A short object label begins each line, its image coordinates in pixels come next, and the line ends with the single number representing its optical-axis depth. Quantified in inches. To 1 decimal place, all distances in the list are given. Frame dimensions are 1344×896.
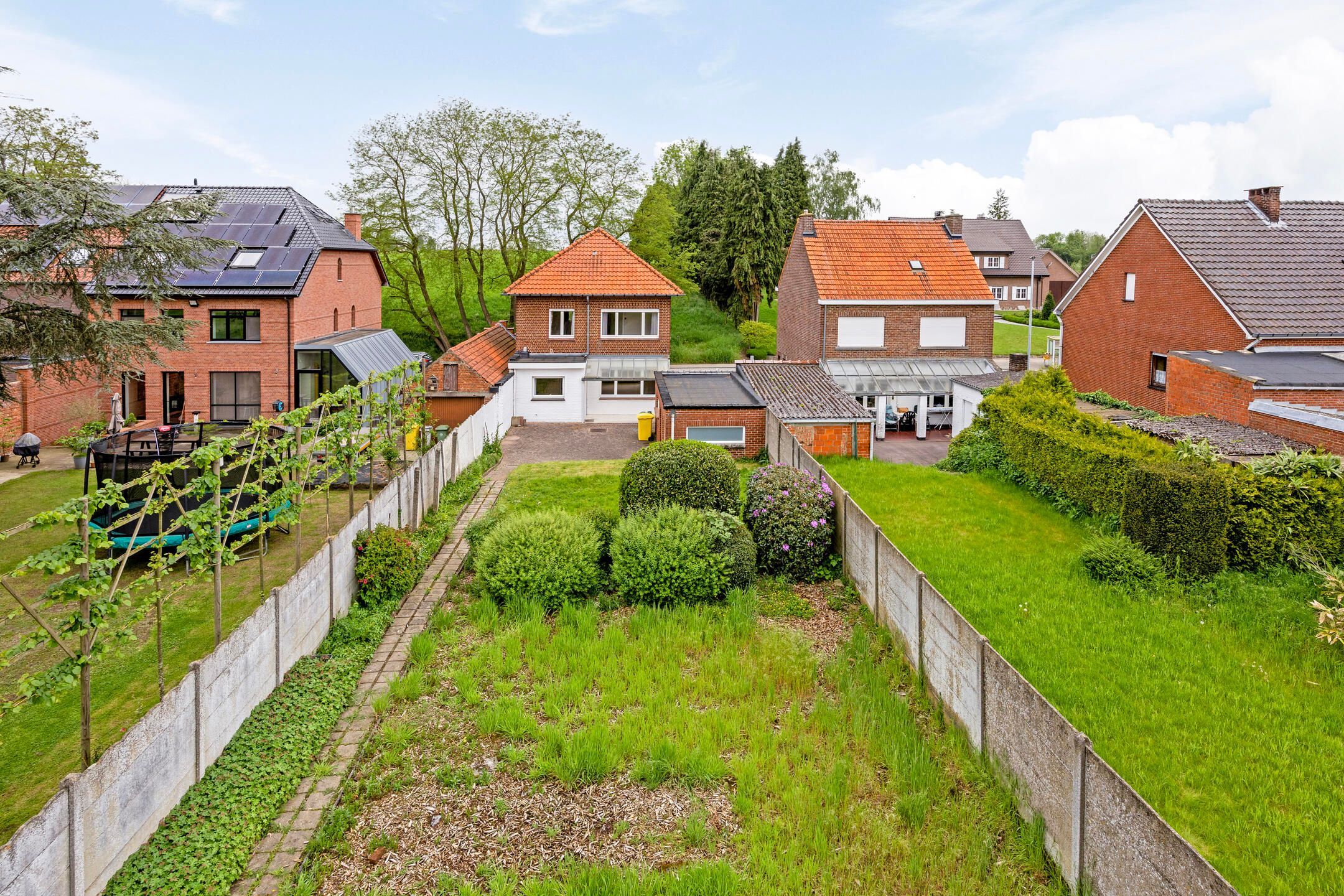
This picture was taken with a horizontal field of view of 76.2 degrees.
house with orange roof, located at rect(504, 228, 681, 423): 1228.5
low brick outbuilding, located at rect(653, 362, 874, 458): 919.7
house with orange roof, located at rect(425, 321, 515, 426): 1104.2
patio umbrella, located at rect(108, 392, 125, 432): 826.2
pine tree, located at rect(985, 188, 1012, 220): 4259.4
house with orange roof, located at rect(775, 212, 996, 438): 1232.2
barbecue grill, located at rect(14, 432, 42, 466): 827.4
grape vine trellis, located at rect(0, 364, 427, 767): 261.6
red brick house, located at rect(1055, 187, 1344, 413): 858.8
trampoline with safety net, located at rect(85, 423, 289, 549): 528.1
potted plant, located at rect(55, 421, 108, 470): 876.0
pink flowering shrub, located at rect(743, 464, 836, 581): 554.6
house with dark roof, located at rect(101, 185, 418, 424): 1093.8
